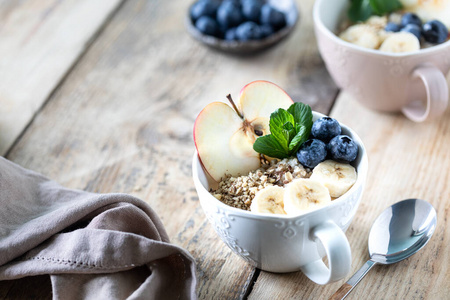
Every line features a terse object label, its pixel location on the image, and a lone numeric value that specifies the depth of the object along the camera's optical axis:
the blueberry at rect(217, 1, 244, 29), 1.28
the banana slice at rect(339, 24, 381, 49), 1.01
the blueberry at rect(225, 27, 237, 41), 1.26
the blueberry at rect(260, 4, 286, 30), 1.27
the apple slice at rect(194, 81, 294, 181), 0.77
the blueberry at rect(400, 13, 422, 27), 1.04
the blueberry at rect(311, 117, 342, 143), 0.75
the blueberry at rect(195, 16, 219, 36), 1.26
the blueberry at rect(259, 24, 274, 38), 1.25
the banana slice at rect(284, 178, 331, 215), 0.67
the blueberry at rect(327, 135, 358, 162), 0.73
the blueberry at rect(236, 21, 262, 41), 1.24
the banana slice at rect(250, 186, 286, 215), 0.69
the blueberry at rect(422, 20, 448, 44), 1.01
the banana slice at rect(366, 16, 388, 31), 1.07
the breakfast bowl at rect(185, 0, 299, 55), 1.22
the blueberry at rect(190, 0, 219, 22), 1.29
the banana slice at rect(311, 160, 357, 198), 0.71
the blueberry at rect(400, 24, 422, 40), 1.01
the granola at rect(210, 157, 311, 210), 0.73
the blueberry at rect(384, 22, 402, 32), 1.04
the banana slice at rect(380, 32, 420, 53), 0.97
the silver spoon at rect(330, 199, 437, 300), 0.76
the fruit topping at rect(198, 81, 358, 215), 0.70
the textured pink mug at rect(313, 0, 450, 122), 0.93
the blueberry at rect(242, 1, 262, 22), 1.29
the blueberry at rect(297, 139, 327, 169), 0.74
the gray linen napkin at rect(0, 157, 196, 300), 0.69
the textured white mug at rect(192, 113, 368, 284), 0.64
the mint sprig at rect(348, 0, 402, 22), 1.10
